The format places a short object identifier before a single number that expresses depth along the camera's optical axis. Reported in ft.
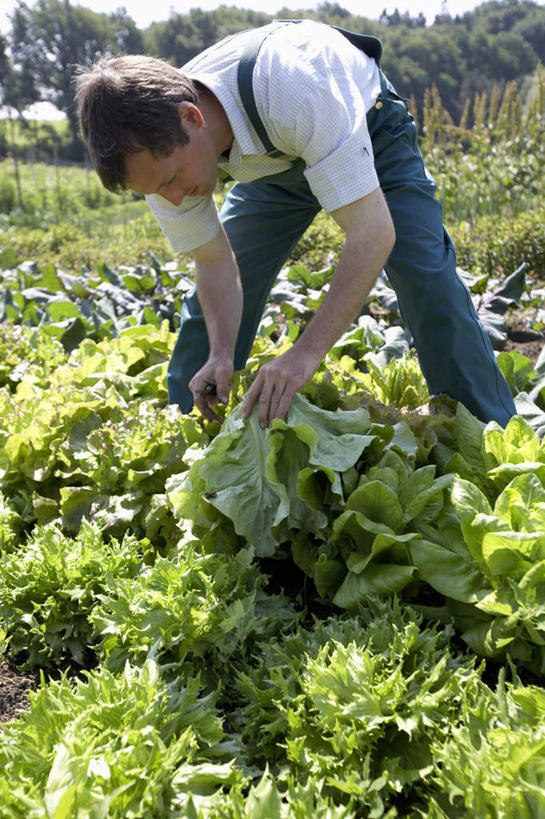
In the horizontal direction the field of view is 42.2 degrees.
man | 7.14
